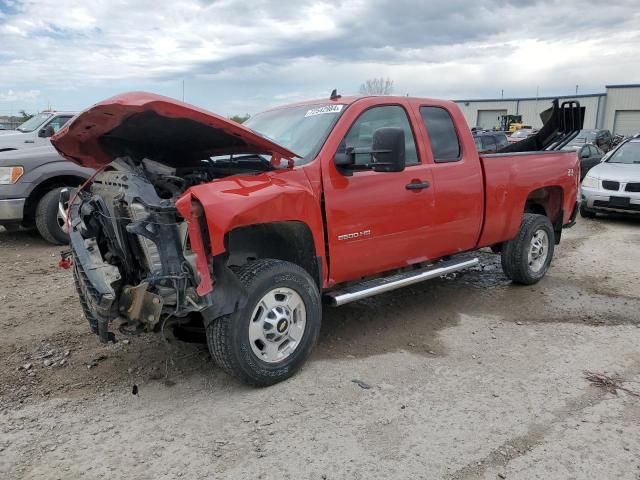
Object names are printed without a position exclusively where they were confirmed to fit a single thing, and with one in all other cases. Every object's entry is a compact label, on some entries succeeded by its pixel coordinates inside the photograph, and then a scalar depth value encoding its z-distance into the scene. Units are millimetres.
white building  48531
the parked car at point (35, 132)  9109
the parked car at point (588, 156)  14914
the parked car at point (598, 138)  21703
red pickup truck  3301
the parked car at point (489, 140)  13102
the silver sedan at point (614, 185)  10281
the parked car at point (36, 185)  7605
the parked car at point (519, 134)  26906
